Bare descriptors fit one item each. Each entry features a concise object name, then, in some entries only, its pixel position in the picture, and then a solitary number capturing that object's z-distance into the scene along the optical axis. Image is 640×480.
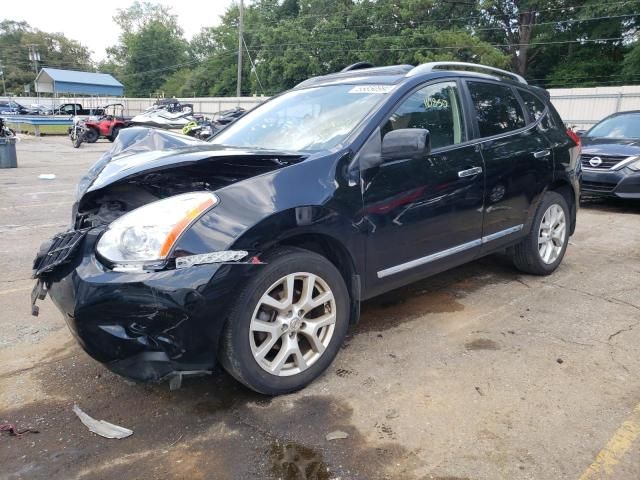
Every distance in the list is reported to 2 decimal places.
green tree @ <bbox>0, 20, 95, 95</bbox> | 87.88
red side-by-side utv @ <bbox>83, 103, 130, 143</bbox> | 23.81
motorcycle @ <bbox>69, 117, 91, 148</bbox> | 22.00
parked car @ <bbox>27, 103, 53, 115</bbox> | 36.53
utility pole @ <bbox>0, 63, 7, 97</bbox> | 81.75
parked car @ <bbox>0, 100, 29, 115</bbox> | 37.42
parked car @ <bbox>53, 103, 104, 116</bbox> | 33.53
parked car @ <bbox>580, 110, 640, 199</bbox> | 7.73
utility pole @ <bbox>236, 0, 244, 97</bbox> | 33.62
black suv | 2.39
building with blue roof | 40.12
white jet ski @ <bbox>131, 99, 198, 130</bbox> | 20.56
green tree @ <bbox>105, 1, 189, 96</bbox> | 72.75
